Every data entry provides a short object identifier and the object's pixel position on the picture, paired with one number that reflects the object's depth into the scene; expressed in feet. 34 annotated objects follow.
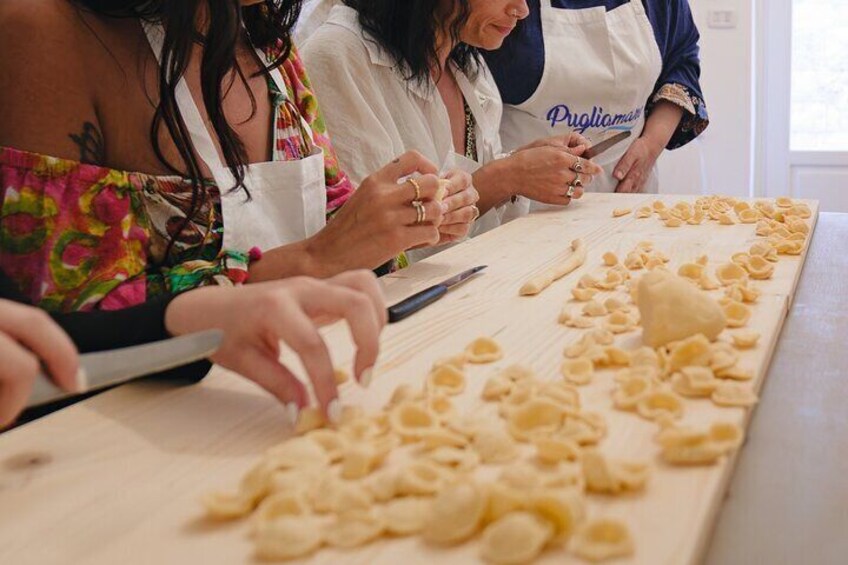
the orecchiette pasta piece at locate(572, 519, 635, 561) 1.58
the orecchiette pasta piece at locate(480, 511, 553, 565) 1.58
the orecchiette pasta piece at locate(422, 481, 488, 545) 1.66
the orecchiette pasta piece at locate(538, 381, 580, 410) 2.19
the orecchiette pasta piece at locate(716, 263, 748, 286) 3.43
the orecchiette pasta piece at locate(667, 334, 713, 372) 2.42
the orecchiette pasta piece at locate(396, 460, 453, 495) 1.81
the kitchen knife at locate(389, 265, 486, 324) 3.12
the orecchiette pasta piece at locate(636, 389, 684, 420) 2.15
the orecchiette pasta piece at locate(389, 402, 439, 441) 2.12
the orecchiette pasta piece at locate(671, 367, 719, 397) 2.27
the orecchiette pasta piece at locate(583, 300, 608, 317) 3.05
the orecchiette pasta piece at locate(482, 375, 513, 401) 2.32
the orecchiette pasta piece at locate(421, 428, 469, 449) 2.02
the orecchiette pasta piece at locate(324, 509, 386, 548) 1.69
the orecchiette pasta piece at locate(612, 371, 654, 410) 2.21
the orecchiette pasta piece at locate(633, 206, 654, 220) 4.96
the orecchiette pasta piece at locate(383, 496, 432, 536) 1.71
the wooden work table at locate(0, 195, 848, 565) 1.73
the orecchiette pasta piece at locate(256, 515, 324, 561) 1.65
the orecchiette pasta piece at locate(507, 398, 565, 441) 2.09
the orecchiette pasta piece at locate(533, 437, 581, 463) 1.91
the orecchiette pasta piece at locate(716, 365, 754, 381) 2.39
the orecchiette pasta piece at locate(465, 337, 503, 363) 2.65
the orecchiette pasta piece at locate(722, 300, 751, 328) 2.85
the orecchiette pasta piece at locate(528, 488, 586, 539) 1.63
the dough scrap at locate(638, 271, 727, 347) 2.60
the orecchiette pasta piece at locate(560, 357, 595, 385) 2.41
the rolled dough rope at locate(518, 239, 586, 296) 3.39
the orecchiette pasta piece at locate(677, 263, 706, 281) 3.47
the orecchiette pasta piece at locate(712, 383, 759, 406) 2.21
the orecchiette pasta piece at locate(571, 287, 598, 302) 3.26
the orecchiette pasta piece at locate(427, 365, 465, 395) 2.40
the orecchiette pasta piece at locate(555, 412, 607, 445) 2.01
